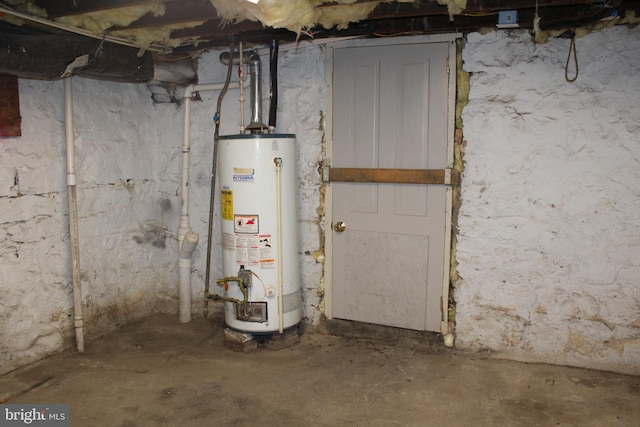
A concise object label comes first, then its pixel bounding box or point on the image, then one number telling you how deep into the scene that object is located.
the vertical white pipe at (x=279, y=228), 3.17
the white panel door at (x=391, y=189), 3.13
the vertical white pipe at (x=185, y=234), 3.71
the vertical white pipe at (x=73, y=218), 3.15
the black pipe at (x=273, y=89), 3.38
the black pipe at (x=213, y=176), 3.43
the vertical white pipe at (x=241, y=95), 3.44
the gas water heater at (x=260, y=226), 3.16
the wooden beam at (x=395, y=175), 3.12
